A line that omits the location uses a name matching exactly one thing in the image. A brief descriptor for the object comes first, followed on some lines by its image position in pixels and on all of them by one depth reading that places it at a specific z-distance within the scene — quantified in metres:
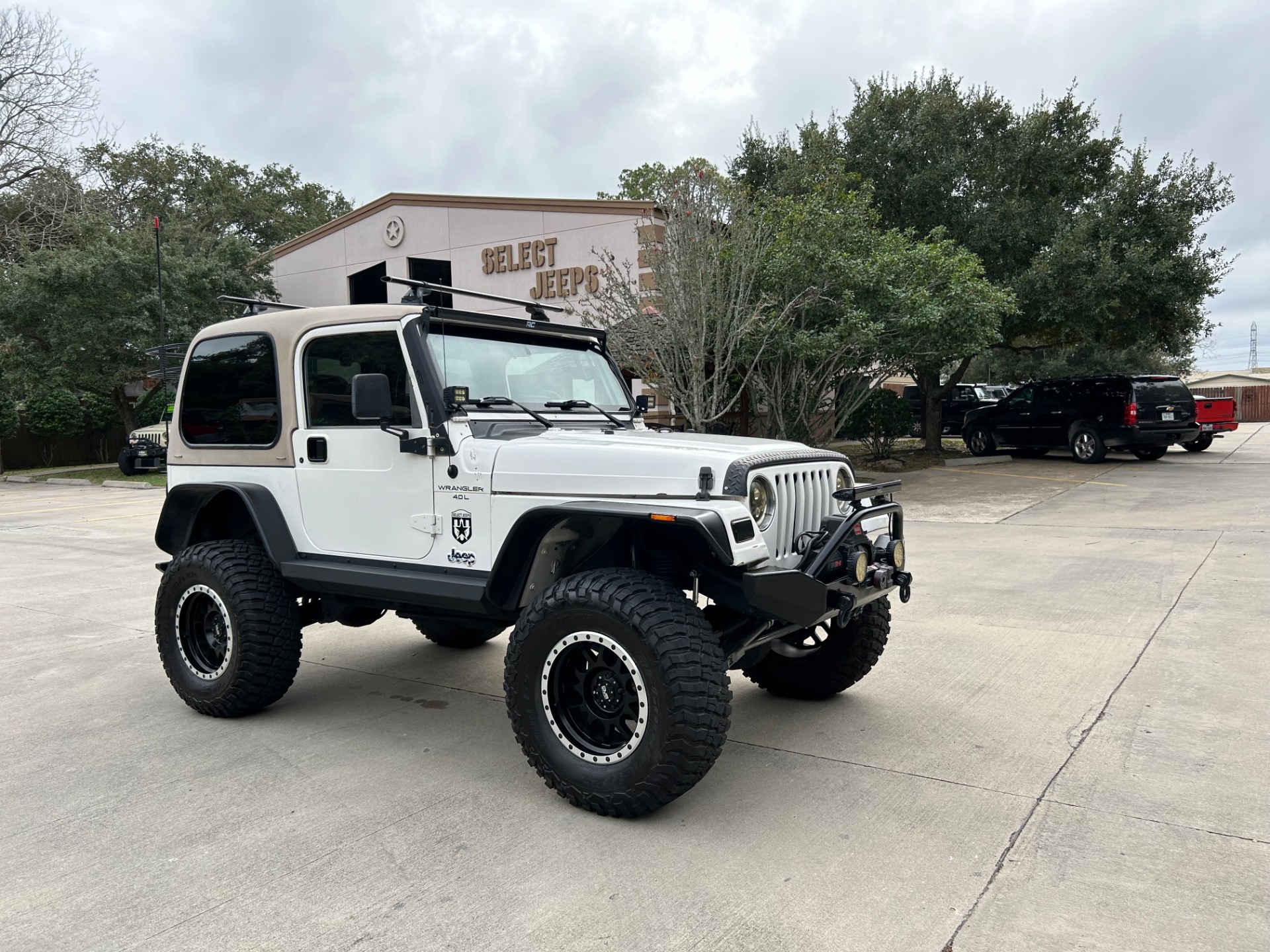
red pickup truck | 18.50
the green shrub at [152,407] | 25.31
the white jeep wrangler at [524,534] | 3.37
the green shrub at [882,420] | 18.34
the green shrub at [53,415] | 26.33
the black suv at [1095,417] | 16.95
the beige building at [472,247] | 17.66
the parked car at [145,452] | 20.20
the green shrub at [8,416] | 25.56
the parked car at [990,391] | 27.92
